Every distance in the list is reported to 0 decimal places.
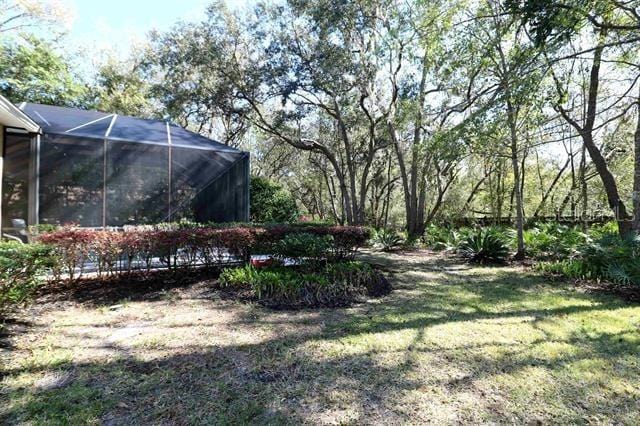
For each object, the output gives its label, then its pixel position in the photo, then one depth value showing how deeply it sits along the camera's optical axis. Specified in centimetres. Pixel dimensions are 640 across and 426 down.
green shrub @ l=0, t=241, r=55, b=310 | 308
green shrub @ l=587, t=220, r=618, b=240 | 838
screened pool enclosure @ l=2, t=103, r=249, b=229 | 709
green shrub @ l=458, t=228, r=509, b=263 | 811
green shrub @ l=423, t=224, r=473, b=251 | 998
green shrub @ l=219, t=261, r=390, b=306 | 455
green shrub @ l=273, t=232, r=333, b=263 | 542
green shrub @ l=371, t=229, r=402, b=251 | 1086
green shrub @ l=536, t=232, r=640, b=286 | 552
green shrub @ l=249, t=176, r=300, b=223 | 1430
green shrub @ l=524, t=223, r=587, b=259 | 762
